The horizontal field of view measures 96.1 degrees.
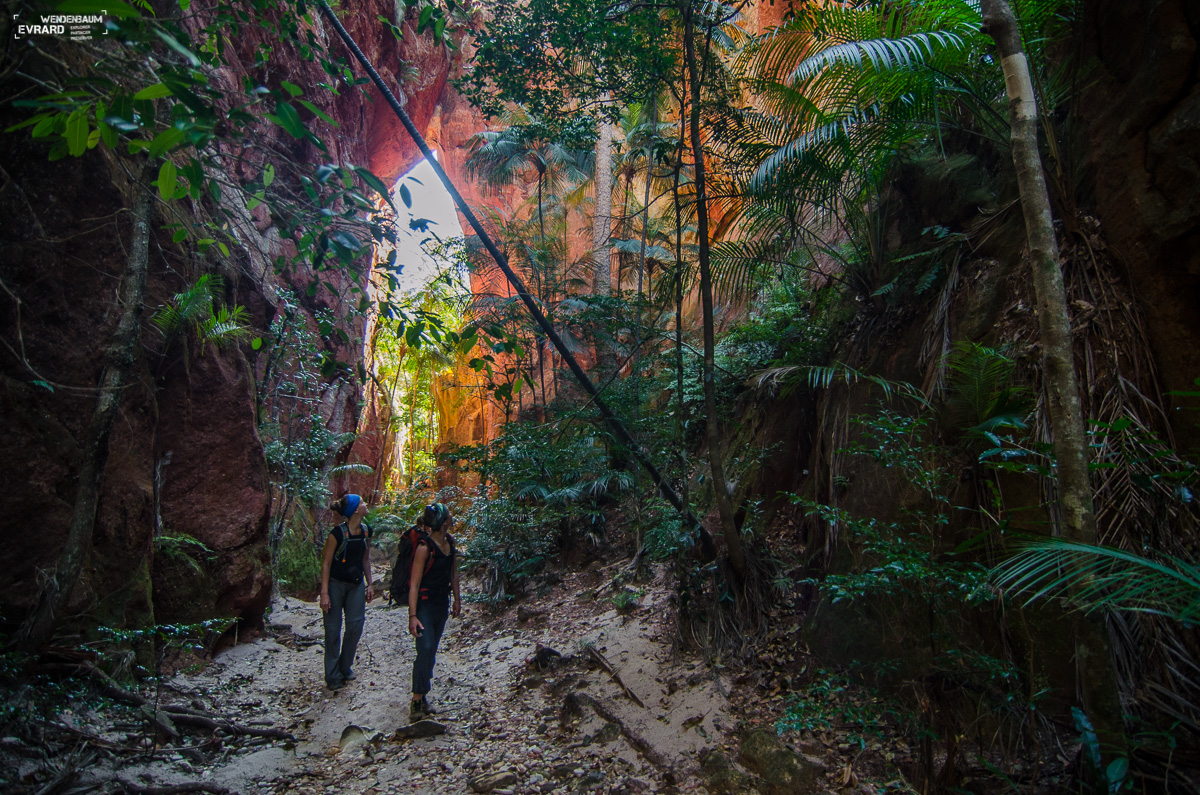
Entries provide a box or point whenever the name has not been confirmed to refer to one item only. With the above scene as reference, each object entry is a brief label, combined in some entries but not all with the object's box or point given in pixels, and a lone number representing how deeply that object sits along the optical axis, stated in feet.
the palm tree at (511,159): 43.75
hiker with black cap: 13.73
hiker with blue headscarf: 14.84
